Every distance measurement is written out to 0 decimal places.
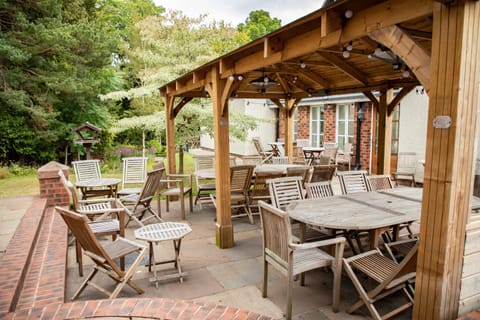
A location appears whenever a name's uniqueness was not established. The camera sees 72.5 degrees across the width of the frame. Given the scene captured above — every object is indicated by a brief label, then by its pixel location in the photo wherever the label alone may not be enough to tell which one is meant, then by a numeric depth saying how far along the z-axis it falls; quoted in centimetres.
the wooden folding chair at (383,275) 259
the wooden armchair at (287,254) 285
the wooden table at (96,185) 611
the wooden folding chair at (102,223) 387
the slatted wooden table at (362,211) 324
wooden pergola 184
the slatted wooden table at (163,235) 350
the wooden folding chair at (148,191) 527
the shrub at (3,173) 1037
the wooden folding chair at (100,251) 300
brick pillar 585
